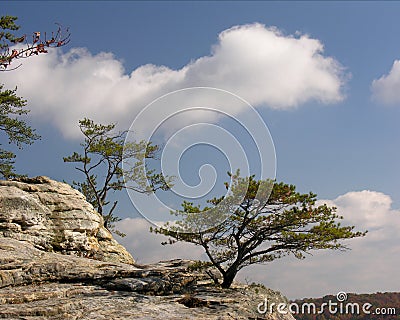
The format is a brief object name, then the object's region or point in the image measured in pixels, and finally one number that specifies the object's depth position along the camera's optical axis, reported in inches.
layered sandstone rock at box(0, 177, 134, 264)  710.5
